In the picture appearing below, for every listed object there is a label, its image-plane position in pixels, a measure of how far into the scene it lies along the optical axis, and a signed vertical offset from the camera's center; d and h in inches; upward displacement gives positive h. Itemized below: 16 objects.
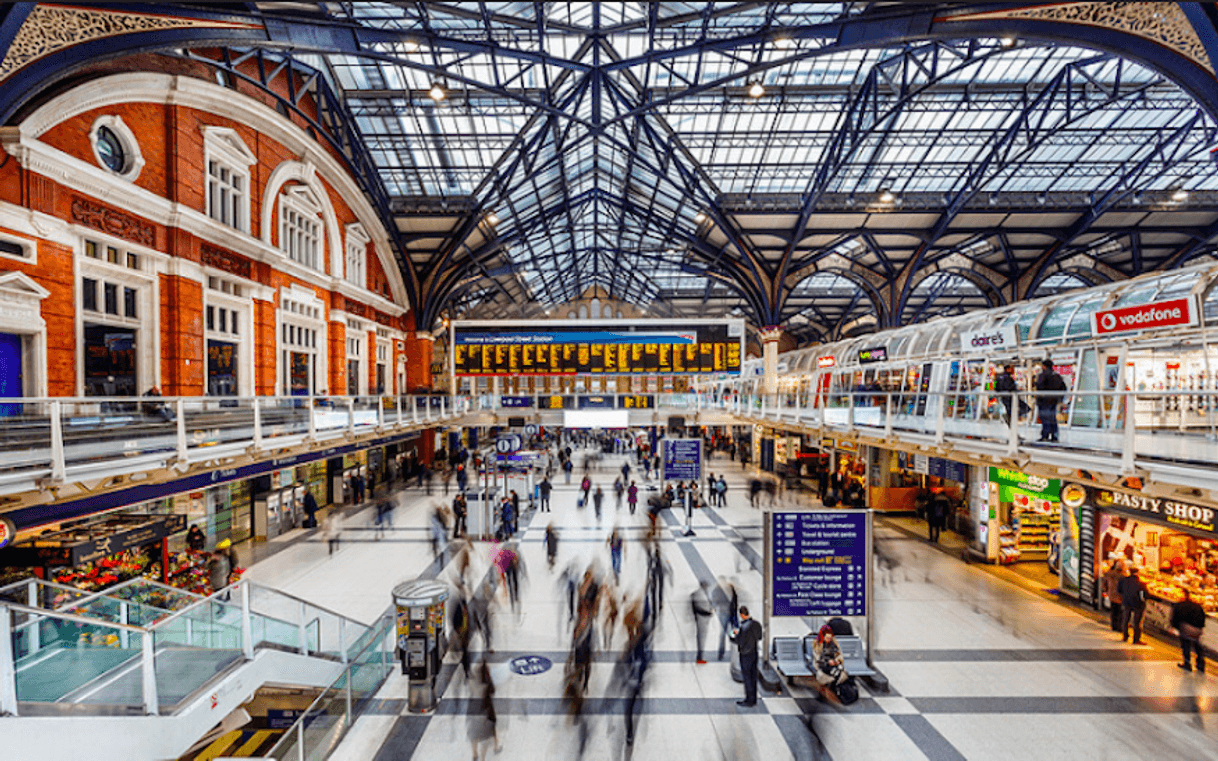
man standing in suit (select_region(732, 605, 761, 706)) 319.9 -156.4
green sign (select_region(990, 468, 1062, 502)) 499.7 -104.1
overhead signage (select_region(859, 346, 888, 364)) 813.9 +32.4
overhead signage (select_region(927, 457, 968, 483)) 522.9 -89.0
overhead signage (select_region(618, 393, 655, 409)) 932.6 -38.1
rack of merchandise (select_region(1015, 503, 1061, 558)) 595.2 -165.0
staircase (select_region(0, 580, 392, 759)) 203.0 -126.0
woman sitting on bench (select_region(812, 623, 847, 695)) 329.4 -168.1
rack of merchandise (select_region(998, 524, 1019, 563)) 592.4 -177.2
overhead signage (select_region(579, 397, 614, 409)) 931.3 -38.3
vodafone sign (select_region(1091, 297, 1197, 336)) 377.2 +40.6
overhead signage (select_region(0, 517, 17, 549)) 252.4 -65.7
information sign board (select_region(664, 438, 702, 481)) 745.0 -106.4
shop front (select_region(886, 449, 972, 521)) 718.5 -161.3
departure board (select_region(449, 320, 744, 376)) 842.2 +51.2
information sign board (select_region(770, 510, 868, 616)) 351.6 -115.4
